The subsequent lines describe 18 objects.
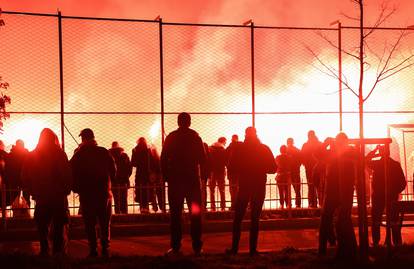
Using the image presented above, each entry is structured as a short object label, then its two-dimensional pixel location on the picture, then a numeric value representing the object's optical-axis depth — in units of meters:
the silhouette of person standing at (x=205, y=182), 19.05
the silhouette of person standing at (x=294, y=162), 21.03
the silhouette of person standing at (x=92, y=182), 12.61
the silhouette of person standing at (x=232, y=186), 19.75
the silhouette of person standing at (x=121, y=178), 19.14
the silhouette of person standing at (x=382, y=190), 14.02
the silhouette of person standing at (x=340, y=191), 11.59
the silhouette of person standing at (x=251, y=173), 12.91
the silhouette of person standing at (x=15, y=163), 18.89
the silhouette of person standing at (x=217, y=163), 20.39
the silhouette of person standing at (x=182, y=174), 12.83
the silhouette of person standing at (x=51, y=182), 12.16
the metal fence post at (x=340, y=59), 21.80
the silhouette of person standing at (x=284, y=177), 19.75
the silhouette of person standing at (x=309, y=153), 20.78
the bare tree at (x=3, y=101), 17.34
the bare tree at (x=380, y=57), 21.31
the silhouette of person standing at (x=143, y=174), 19.25
